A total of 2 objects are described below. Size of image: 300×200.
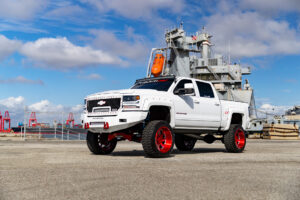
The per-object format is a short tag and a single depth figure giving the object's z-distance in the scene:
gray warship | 45.97
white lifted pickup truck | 7.77
